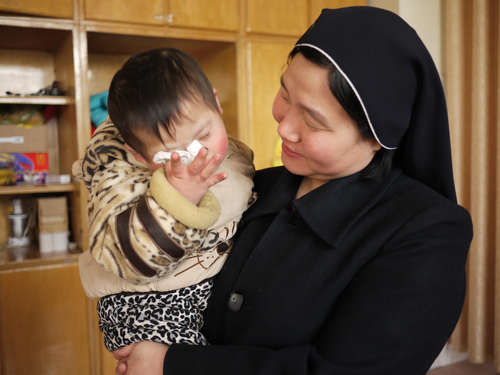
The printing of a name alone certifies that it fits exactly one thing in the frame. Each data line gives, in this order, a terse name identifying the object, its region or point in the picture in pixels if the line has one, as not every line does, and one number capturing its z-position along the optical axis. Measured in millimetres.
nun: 818
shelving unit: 2557
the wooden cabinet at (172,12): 2572
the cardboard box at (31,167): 2916
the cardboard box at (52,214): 2742
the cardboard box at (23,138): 2998
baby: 853
